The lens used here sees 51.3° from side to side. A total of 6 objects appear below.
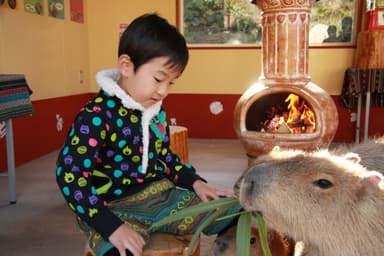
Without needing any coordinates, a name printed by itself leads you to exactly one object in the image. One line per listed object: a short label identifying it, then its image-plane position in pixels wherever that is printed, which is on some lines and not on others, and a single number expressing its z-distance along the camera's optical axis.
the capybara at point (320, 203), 0.83
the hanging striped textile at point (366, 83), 3.95
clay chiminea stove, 2.90
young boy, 1.12
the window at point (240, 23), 4.38
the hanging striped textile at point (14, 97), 2.46
